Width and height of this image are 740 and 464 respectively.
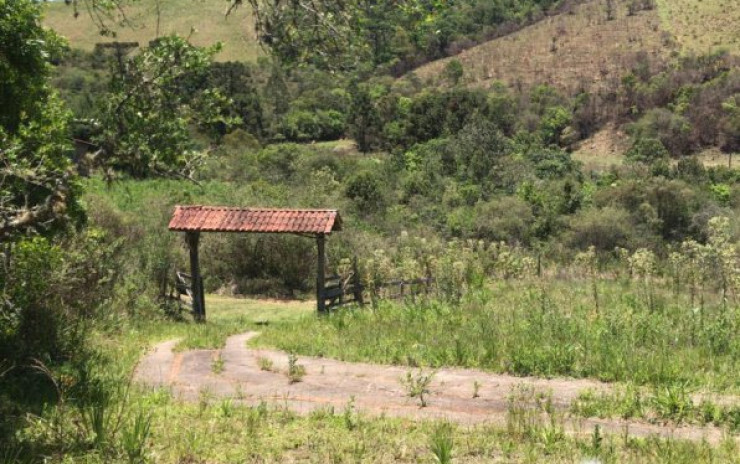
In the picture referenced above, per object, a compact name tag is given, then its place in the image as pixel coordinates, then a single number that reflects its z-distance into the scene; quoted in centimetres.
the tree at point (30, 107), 773
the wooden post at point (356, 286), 1914
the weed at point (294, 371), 898
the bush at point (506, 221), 3469
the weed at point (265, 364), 983
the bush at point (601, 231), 3303
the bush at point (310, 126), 7206
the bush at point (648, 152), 5438
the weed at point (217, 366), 983
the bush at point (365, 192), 3769
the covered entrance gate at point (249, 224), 1750
